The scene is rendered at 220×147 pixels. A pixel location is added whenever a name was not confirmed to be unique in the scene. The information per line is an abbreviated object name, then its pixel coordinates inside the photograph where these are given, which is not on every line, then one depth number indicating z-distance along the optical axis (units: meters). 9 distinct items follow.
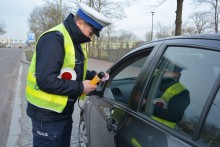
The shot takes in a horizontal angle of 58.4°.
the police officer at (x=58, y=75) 1.46
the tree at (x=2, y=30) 61.52
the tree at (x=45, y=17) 24.13
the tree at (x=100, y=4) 19.68
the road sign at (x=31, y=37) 23.51
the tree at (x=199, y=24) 23.54
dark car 1.04
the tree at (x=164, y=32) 26.78
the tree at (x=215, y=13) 21.28
